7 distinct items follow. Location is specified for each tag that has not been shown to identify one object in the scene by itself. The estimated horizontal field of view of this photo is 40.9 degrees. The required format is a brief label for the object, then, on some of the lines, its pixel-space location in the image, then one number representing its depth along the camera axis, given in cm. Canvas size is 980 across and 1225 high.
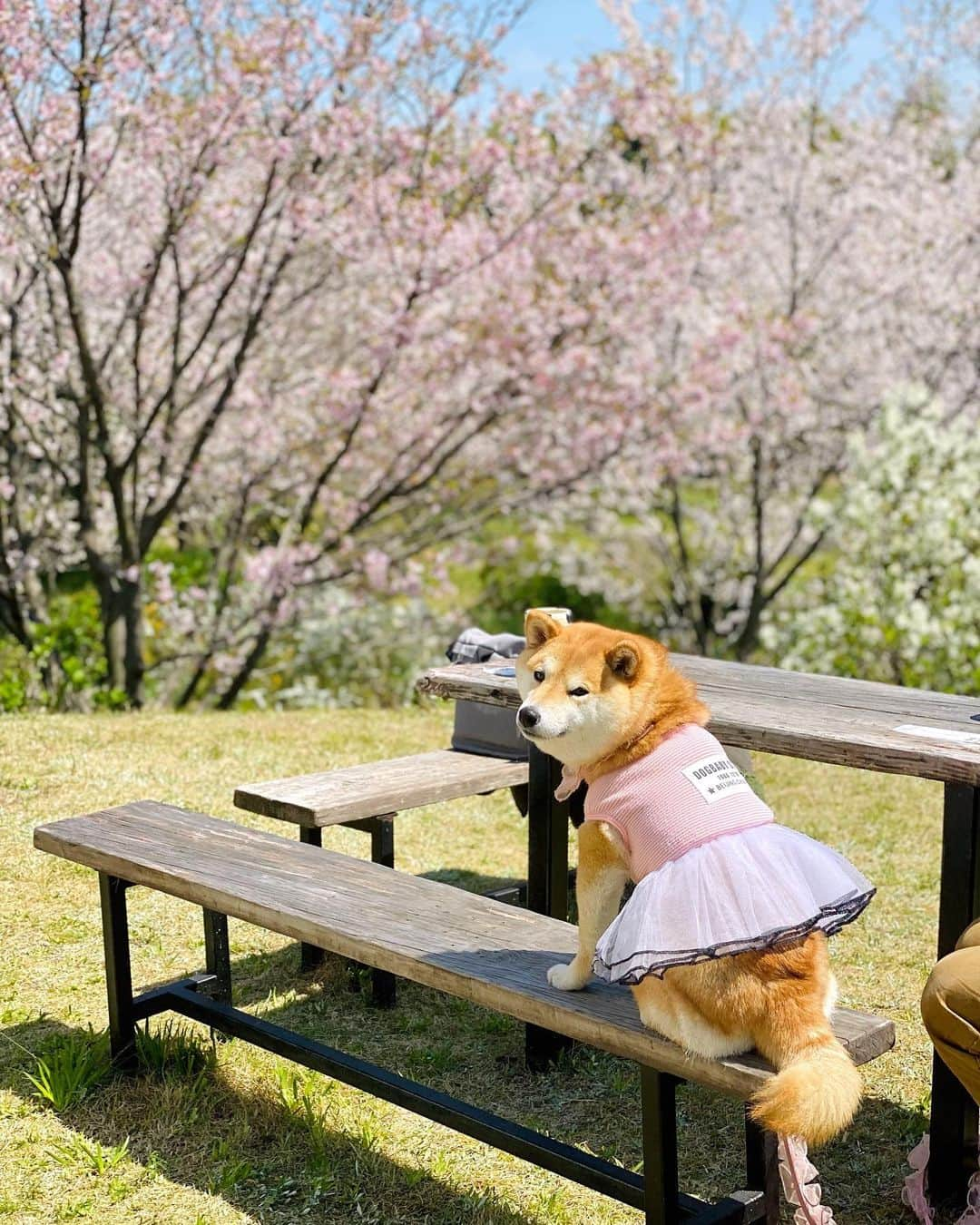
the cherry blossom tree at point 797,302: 973
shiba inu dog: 203
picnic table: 266
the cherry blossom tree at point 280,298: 656
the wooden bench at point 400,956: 231
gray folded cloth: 410
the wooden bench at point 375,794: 357
